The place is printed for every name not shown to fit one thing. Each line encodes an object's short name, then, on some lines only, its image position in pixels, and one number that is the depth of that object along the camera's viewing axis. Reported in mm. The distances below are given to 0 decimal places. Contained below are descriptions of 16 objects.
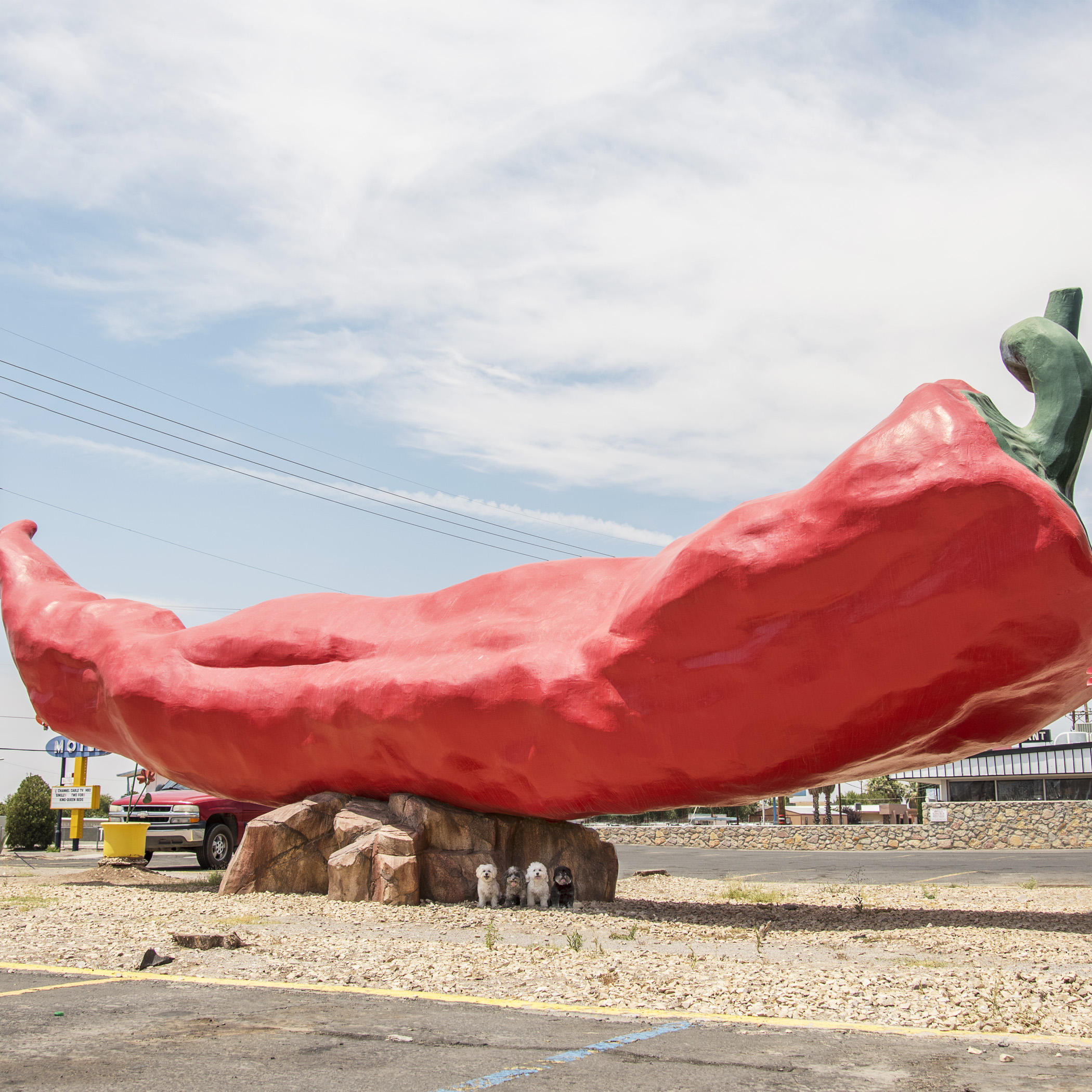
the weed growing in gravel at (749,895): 12742
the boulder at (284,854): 11336
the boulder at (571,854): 11523
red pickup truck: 16594
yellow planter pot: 15828
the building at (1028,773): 35156
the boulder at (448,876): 10883
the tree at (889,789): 57625
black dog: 10695
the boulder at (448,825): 11320
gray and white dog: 10703
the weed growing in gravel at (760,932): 7887
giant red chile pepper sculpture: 8148
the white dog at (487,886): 10602
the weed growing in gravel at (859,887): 11197
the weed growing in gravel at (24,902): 10297
